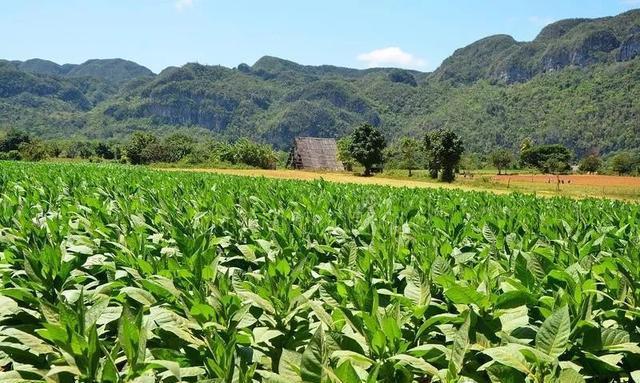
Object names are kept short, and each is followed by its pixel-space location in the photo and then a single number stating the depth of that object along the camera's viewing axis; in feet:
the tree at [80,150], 406.62
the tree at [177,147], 342.13
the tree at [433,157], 224.12
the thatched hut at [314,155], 300.40
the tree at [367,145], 235.40
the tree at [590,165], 413.39
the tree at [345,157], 297.12
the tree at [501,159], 394.93
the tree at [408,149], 286.25
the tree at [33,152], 274.77
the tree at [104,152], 411.95
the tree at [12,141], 341.41
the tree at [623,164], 371.76
